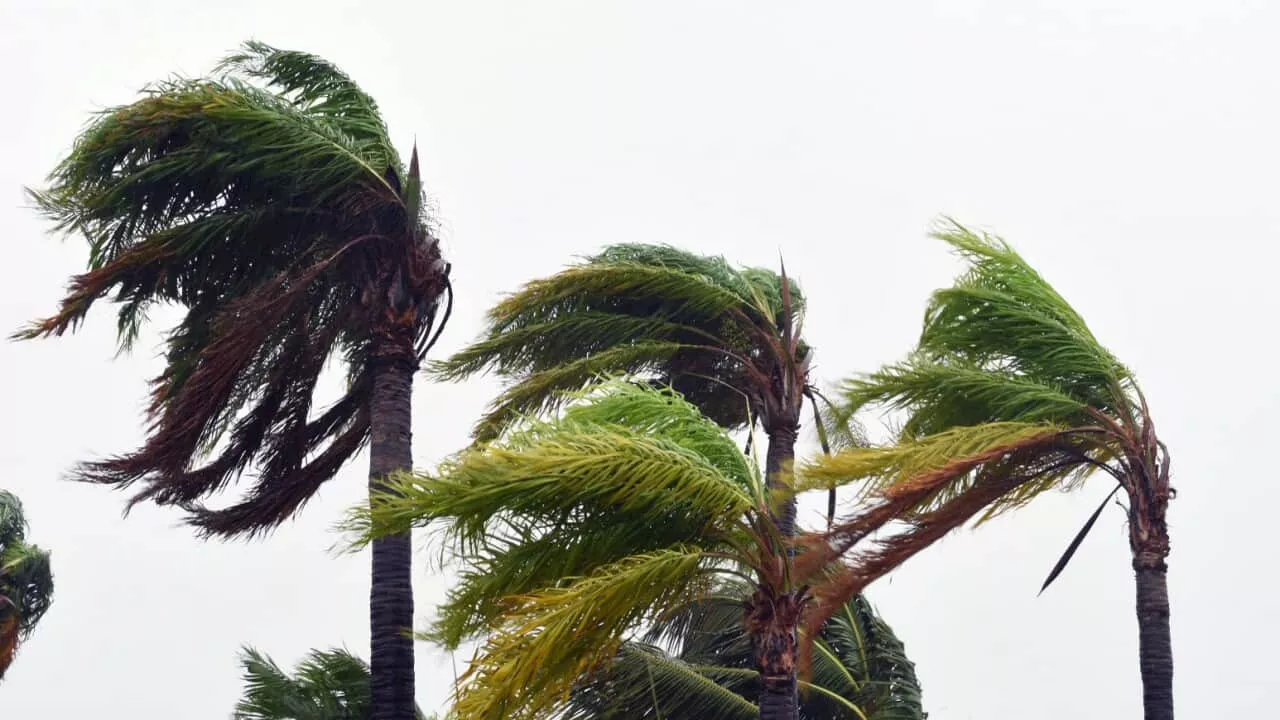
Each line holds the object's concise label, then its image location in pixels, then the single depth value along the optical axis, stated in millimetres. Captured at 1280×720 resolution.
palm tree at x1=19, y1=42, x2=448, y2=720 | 16188
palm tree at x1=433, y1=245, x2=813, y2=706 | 19156
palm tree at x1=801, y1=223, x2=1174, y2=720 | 14094
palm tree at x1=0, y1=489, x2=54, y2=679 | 31797
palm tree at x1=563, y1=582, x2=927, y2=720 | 20391
